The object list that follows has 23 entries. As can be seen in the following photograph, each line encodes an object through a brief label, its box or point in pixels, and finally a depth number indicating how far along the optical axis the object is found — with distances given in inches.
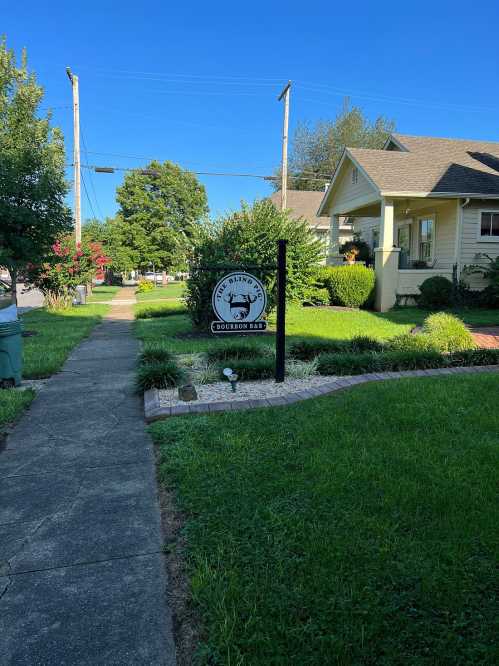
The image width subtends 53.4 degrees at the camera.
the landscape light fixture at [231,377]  213.8
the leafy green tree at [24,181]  411.8
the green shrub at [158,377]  232.7
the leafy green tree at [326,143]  1800.0
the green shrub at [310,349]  292.0
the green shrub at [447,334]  299.0
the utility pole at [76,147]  893.2
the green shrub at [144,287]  1209.0
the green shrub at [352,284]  581.0
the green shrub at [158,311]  590.9
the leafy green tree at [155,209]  1665.8
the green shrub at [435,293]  565.3
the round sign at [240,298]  240.7
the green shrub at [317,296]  533.2
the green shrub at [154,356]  276.7
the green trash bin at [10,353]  237.0
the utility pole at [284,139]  871.7
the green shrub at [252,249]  398.3
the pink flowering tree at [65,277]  680.4
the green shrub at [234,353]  284.5
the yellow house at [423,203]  591.5
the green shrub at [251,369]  248.7
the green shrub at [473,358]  268.8
